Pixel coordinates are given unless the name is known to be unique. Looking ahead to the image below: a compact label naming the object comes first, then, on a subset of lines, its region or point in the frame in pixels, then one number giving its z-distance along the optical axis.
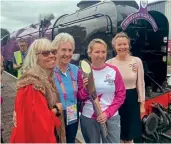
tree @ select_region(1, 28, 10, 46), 15.06
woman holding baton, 2.18
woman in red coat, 1.49
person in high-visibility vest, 5.17
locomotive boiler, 3.78
